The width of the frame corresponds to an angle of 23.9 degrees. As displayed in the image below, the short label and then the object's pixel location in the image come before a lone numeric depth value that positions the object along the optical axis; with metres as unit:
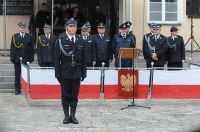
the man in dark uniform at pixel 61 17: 18.45
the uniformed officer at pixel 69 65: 9.63
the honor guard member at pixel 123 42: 12.82
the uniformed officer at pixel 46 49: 13.22
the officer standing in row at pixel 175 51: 13.21
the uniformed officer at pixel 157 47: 12.81
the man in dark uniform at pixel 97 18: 17.97
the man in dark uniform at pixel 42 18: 17.70
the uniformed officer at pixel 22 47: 13.44
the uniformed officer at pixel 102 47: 13.33
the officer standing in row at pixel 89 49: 13.23
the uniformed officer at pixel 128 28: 12.73
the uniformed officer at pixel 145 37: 12.98
